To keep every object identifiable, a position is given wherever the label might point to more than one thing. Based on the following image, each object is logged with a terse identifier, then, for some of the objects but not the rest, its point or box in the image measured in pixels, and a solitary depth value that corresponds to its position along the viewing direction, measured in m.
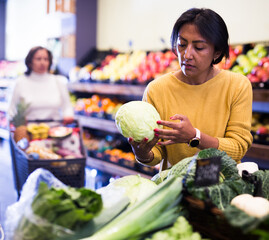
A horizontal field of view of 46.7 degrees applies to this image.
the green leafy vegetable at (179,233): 0.95
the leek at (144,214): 0.95
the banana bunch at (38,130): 2.84
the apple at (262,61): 3.26
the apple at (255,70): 3.17
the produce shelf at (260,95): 2.87
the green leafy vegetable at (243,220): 0.80
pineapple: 2.82
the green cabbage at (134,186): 1.20
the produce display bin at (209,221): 0.89
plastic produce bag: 0.87
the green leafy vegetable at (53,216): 0.87
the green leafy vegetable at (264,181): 1.17
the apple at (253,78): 3.07
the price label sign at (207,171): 1.00
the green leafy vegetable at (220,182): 1.02
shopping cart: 2.55
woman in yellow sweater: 1.51
